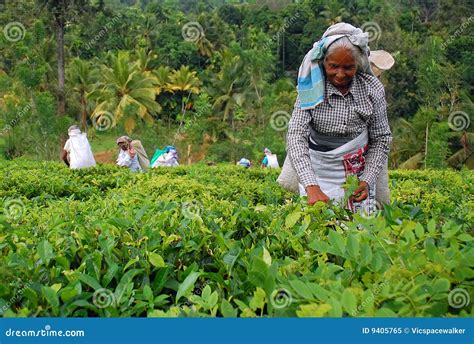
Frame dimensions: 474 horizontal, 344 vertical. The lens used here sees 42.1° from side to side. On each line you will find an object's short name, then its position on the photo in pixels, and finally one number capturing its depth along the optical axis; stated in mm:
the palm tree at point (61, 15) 23328
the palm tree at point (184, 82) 35000
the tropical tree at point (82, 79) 32188
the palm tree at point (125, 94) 29669
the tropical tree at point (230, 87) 30922
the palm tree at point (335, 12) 41031
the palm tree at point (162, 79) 35094
